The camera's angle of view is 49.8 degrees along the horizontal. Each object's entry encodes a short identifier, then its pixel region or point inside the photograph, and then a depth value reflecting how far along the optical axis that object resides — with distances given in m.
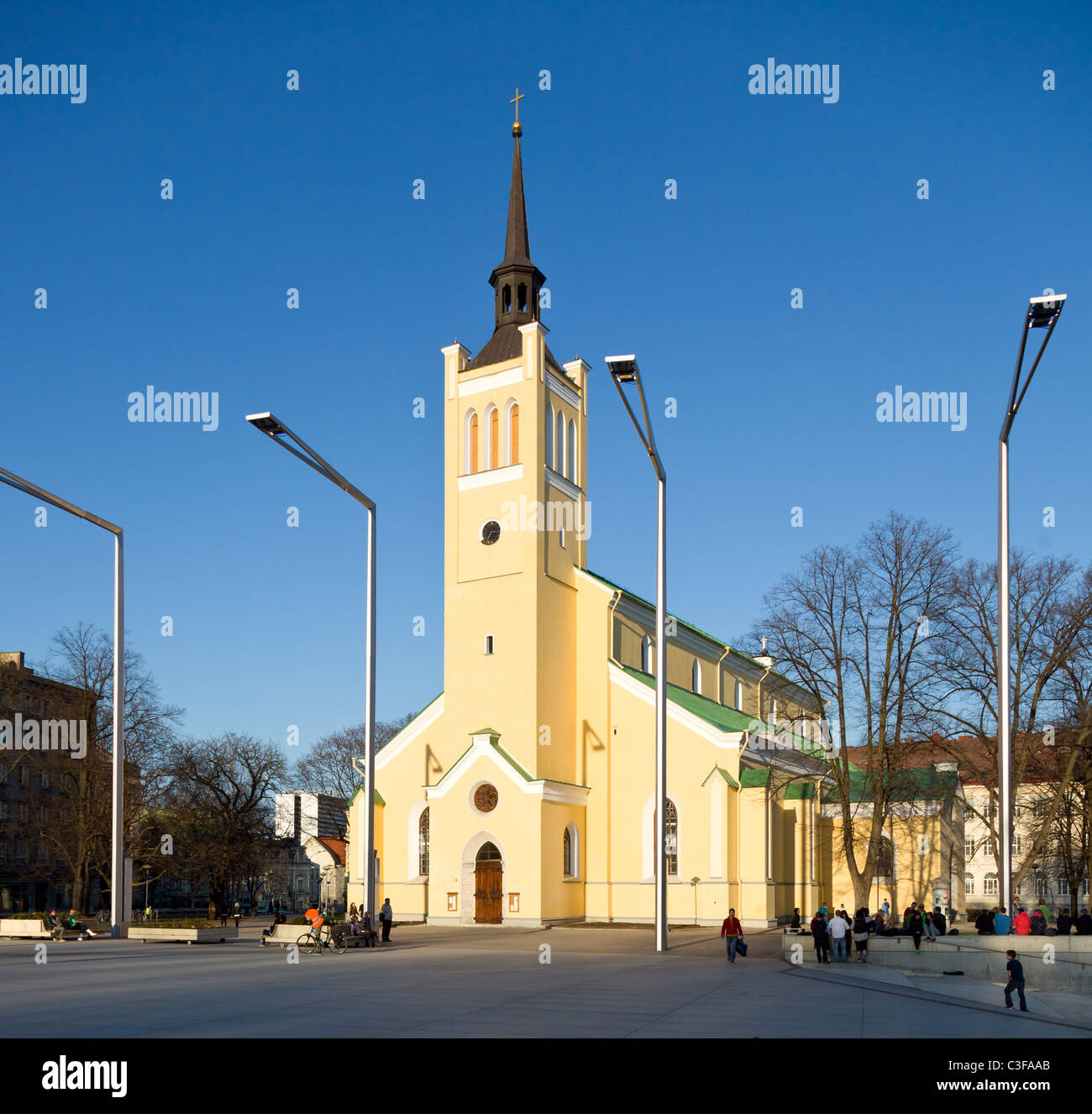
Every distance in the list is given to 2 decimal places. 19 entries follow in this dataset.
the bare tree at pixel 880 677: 38.97
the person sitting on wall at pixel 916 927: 28.70
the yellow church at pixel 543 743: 44.75
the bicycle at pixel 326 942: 30.11
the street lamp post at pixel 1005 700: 26.81
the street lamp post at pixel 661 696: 29.12
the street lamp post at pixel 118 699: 30.86
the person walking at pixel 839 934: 27.78
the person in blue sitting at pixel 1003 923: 27.70
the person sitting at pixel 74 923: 34.88
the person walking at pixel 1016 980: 19.70
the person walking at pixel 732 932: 28.11
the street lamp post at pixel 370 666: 29.87
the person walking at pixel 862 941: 28.30
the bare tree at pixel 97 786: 52.25
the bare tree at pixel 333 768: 89.00
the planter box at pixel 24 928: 35.16
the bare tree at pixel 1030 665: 39.16
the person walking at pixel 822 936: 27.39
